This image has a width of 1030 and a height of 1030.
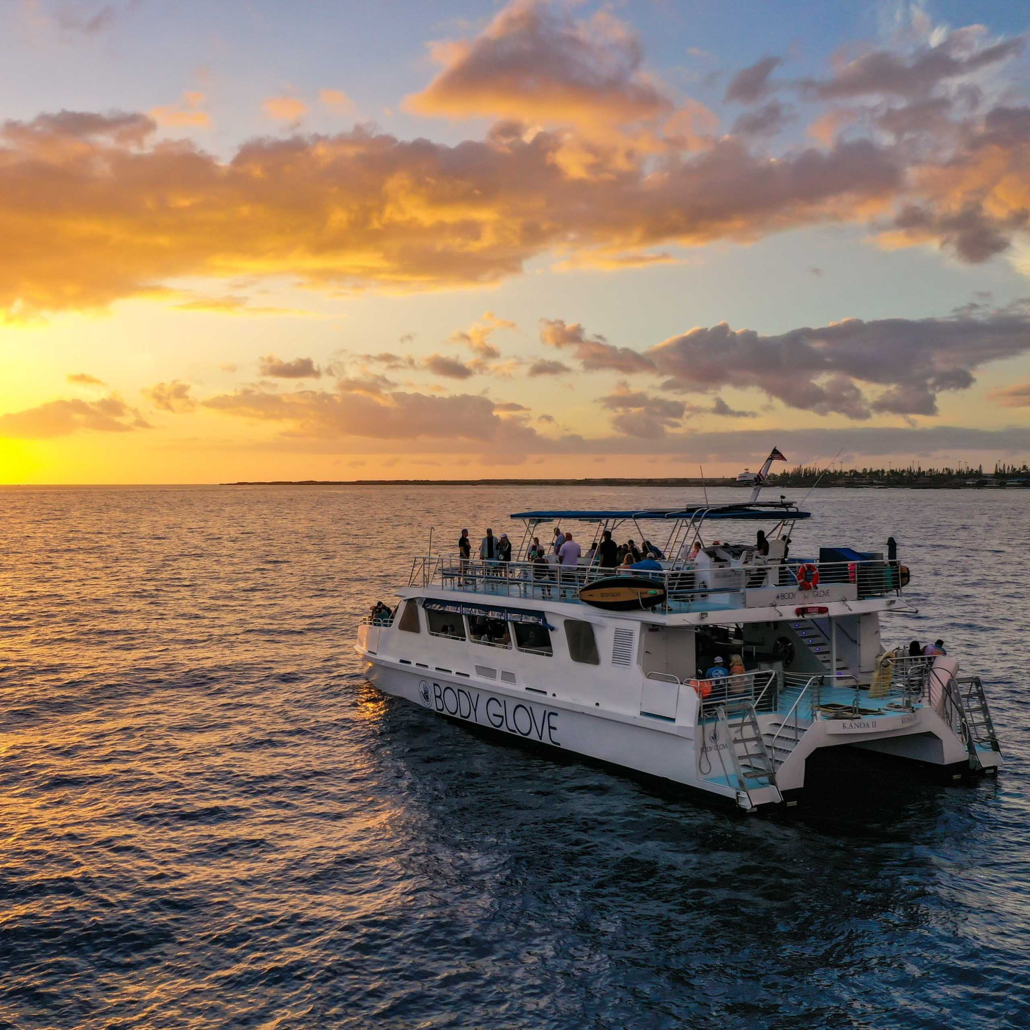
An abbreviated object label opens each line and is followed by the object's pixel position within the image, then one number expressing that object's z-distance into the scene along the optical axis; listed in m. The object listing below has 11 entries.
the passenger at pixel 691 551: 21.35
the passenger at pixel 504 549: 26.06
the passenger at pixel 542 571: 22.27
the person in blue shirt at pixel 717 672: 18.30
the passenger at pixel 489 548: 25.48
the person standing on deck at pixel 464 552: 25.87
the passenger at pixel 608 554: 22.22
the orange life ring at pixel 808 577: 19.91
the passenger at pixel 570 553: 22.88
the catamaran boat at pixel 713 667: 17.50
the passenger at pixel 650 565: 19.84
